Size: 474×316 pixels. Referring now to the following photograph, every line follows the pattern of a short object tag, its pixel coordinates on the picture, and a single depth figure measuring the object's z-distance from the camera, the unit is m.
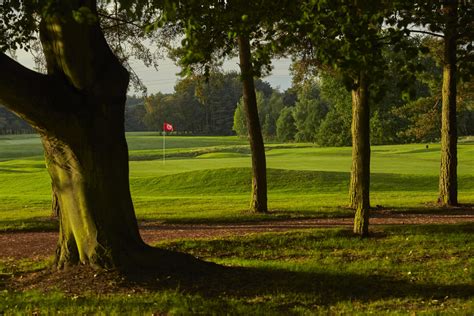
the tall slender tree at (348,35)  14.59
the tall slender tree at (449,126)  36.75
